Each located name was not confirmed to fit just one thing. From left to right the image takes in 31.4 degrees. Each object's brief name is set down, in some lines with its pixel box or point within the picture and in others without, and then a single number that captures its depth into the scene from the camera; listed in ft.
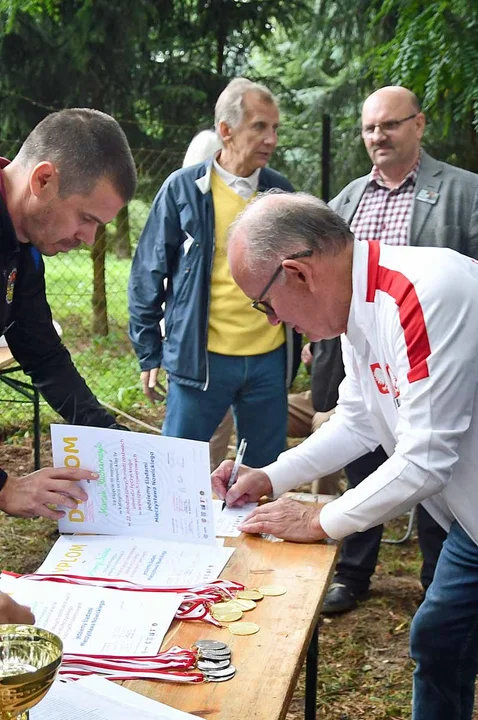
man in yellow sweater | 11.35
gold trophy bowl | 3.24
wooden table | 4.50
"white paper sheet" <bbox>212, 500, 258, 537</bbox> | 6.77
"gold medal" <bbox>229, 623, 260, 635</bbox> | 5.23
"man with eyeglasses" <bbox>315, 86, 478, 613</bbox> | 11.19
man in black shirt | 6.38
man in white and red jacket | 5.79
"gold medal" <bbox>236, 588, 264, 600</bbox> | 5.70
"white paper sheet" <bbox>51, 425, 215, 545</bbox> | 6.20
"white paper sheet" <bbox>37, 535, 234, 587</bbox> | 5.91
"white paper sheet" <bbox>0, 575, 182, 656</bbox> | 4.94
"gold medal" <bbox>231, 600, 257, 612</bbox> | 5.56
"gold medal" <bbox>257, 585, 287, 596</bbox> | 5.80
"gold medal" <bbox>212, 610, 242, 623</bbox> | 5.37
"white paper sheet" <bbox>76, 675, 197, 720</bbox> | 4.30
